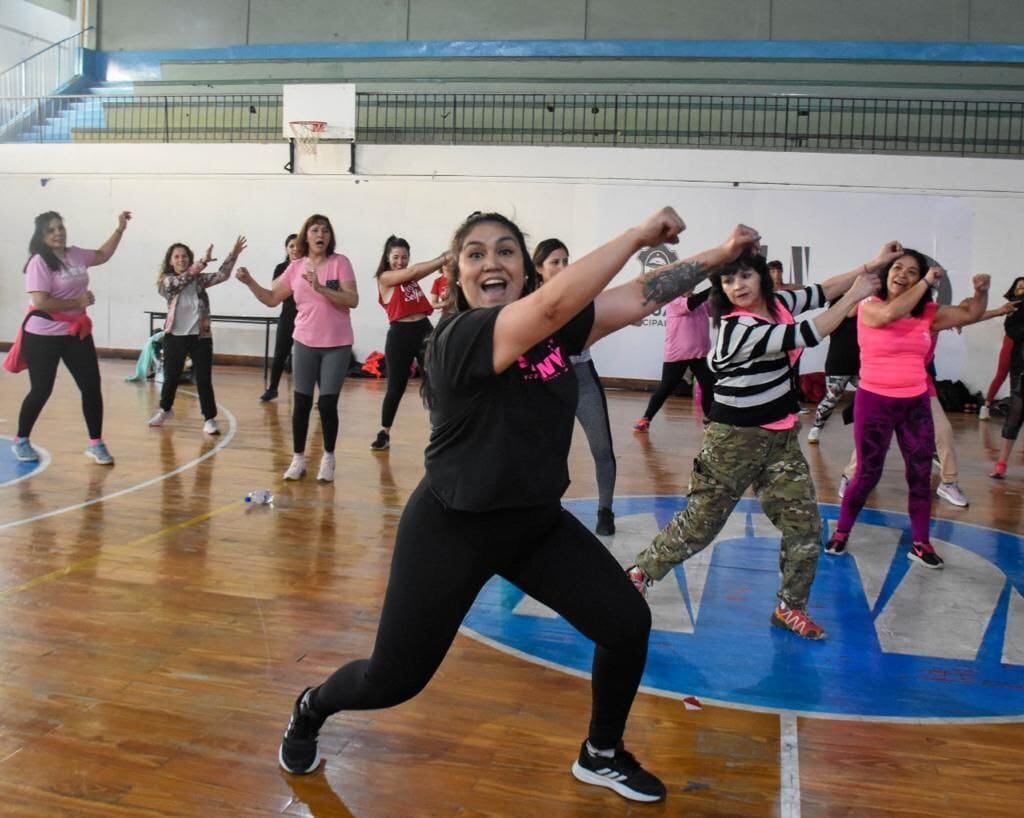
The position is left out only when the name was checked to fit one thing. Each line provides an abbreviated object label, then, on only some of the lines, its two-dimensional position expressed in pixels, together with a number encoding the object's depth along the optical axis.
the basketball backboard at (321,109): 15.65
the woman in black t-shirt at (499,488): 2.43
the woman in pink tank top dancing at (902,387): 5.20
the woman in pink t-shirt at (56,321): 6.97
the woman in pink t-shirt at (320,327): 6.88
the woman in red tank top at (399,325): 8.05
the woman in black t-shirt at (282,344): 11.53
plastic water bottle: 6.45
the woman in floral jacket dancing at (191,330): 9.07
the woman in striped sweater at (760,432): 4.07
